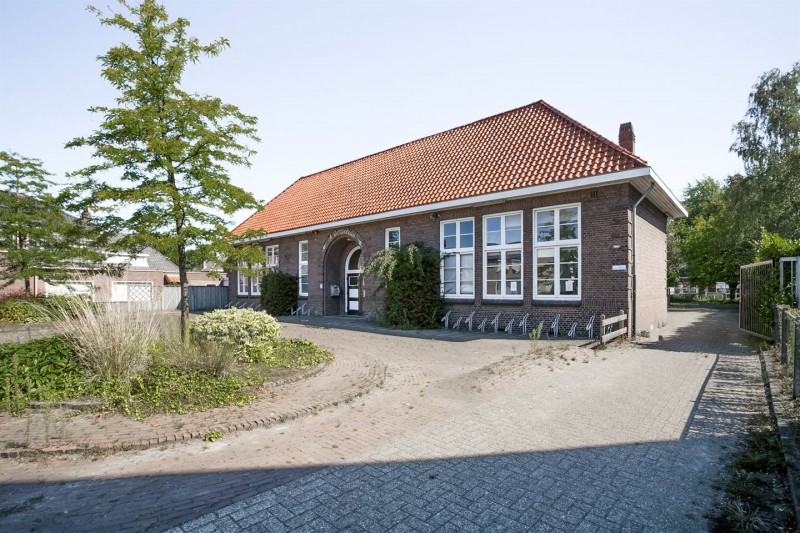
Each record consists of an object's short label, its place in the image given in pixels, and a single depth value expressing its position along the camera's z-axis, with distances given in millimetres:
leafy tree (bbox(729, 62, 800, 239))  24719
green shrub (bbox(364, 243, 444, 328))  15211
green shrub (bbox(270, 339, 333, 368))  8562
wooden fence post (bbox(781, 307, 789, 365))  7727
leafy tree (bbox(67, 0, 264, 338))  8078
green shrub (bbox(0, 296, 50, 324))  17781
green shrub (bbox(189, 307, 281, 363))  8266
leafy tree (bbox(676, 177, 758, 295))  32225
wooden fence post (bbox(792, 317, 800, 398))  5832
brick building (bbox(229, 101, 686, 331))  12375
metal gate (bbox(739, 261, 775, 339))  11711
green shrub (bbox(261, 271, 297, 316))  21656
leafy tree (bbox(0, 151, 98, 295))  17156
